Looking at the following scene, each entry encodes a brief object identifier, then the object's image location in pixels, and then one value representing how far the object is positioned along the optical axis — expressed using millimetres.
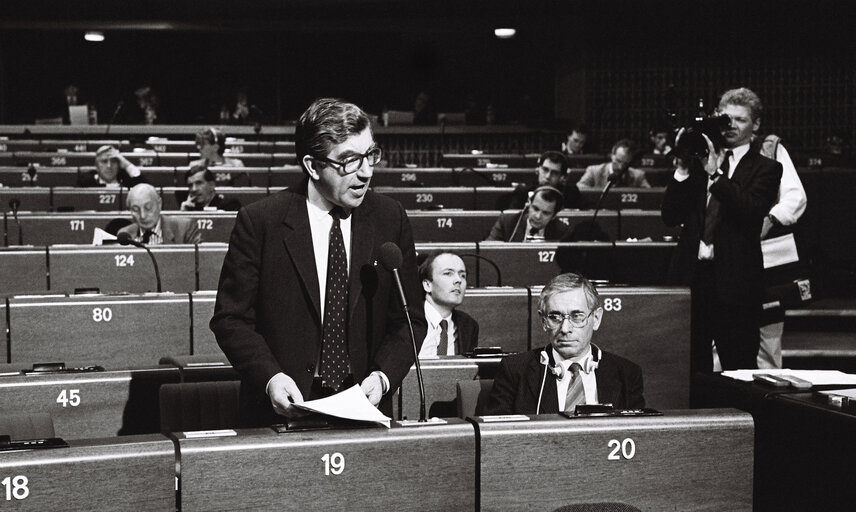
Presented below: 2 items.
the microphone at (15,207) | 6414
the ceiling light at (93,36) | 14836
